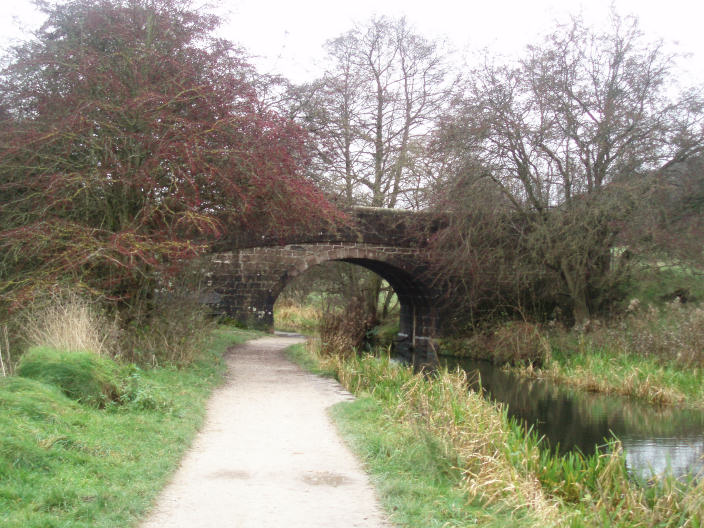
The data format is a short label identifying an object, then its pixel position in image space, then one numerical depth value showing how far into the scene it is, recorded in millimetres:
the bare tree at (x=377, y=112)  21328
